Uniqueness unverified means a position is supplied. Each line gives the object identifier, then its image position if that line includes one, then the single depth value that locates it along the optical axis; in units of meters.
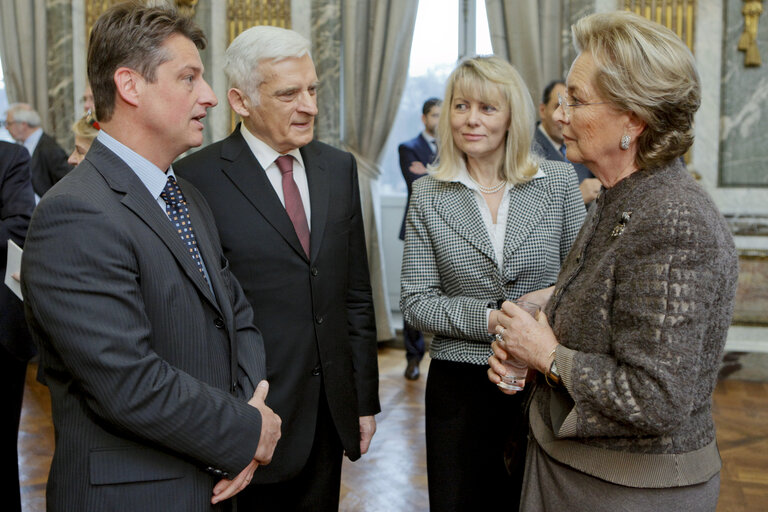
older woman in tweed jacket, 1.44
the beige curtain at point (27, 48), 6.89
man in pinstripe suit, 1.47
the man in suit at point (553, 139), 4.06
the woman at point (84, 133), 3.08
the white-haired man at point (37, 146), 5.95
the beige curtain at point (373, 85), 6.46
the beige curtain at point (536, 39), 6.01
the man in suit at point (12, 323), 2.72
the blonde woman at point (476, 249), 2.36
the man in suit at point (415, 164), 5.91
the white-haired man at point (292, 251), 2.19
